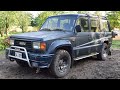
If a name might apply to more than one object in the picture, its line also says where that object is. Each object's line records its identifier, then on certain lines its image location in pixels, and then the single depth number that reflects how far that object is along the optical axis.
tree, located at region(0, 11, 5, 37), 13.59
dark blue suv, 3.01
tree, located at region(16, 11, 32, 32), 17.40
